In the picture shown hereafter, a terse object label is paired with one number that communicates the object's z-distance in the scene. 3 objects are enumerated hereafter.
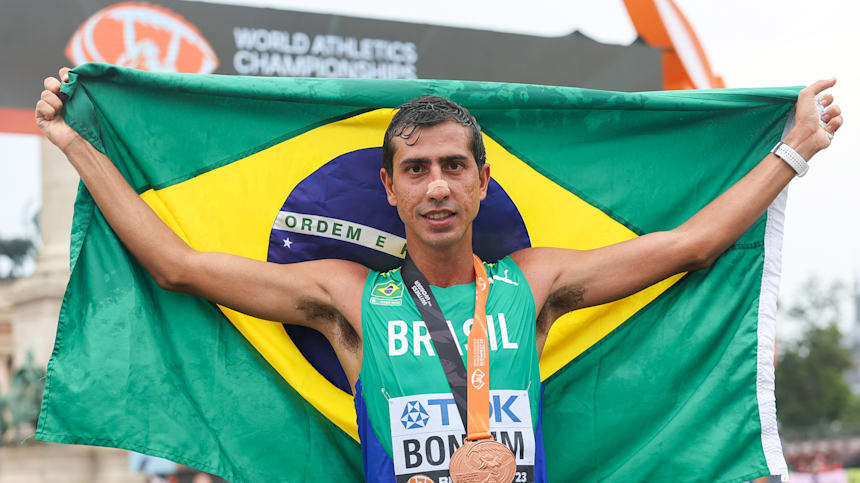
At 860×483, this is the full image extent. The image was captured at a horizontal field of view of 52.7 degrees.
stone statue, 15.77
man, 3.31
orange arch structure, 15.77
